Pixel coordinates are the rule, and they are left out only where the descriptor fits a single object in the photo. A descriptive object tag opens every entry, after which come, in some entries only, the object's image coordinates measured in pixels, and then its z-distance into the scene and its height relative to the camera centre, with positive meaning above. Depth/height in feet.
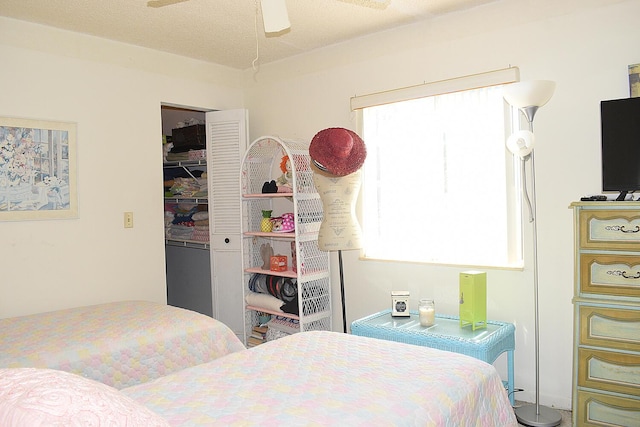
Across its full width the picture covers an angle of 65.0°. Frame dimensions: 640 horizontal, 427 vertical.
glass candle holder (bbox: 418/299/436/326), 9.45 -2.10
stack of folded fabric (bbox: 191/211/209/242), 14.89 -0.57
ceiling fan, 6.18 +2.42
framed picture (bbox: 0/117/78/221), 9.97 +0.84
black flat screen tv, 7.75 +0.84
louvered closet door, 13.33 -0.09
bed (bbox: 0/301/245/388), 7.13 -2.02
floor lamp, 8.25 +0.85
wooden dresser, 7.35 -1.74
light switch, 11.86 -0.27
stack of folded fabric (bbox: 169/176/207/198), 14.78 +0.60
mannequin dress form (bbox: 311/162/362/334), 9.96 -0.12
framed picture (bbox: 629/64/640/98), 8.23 +1.94
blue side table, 8.43 -2.36
